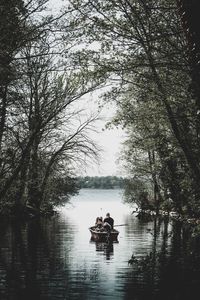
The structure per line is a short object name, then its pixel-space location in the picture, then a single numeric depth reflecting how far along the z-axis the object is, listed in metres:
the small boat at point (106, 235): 29.17
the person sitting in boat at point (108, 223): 30.34
